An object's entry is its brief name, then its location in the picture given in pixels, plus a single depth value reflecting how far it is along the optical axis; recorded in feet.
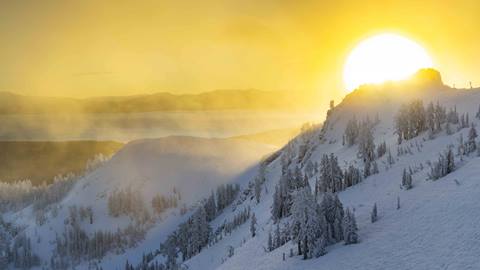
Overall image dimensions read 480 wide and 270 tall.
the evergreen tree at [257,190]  541.34
